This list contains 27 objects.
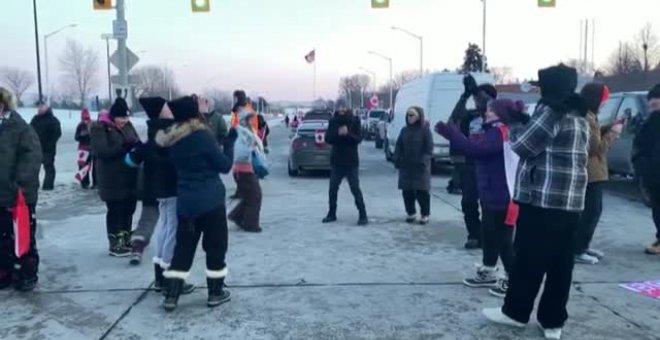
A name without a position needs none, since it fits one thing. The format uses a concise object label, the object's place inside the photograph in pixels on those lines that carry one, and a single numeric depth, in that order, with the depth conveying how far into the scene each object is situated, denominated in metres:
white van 16.48
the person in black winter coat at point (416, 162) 9.80
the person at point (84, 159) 14.19
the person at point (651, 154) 7.60
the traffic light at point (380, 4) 18.78
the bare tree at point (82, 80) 100.38
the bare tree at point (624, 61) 74.08
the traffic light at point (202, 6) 18.27
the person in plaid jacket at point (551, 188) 4.70
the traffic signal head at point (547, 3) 18.64
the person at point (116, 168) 7.26
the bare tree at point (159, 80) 105.03
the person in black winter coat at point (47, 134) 13.49
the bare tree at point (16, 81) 109.21
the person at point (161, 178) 5.95
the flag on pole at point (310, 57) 61.69
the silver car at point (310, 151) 16.89
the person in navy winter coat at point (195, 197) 5.41
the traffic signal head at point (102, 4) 16.59
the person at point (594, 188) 7.20
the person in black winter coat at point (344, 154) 9.79
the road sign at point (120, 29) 16.09
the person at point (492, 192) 5.53
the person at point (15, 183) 6.01
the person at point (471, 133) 6.67
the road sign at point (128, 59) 16.34
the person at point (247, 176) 9.12
